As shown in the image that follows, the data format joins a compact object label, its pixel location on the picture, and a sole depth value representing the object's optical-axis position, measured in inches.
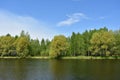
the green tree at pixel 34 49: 2675.2
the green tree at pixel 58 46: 2237.5
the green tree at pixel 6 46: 2563.9
